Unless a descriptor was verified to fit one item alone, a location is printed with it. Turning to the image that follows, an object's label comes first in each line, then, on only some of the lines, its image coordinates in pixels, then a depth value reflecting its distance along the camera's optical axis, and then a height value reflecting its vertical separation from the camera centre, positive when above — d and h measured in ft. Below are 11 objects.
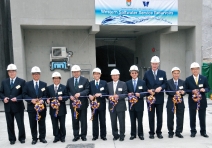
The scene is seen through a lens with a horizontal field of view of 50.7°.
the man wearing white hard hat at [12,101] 18.48 -2.78
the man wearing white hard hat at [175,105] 18.97 -3.64
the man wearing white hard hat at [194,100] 19.01 -3.08
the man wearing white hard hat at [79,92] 18.70 -2.41
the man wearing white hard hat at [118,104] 18.62 -3.34
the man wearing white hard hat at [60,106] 18.56 -3.37
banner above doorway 34.32 +8.04
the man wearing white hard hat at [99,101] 18.78 -3.10
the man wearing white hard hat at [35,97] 18.48 -2.52
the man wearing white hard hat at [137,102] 18.74 -3.16
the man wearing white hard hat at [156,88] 18.93 -2.13
